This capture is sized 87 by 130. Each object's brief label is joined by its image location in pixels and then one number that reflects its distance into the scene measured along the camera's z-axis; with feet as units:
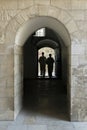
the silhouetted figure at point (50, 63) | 25.14
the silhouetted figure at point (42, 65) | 25.34
